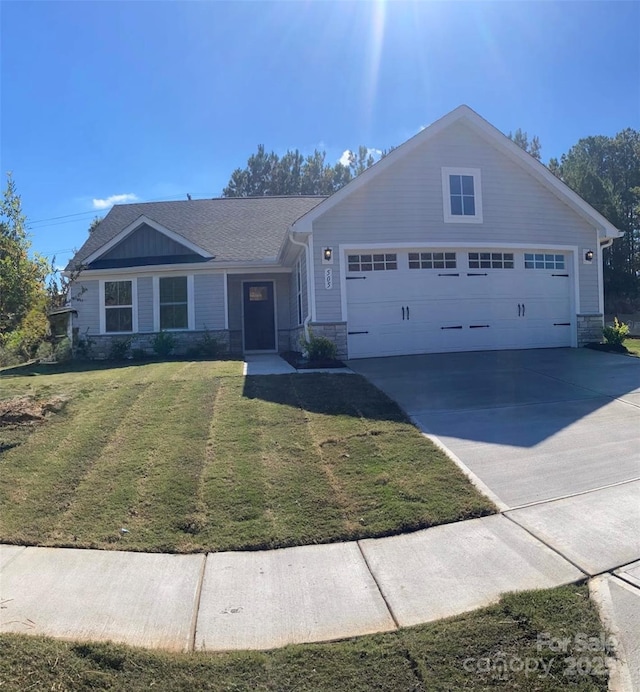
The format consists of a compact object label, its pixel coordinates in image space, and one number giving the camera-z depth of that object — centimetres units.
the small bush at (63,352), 1409
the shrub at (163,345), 1374
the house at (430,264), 1134
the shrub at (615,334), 1214
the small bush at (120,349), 1391
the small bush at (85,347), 1448
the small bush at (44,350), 1585
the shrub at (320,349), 1055
